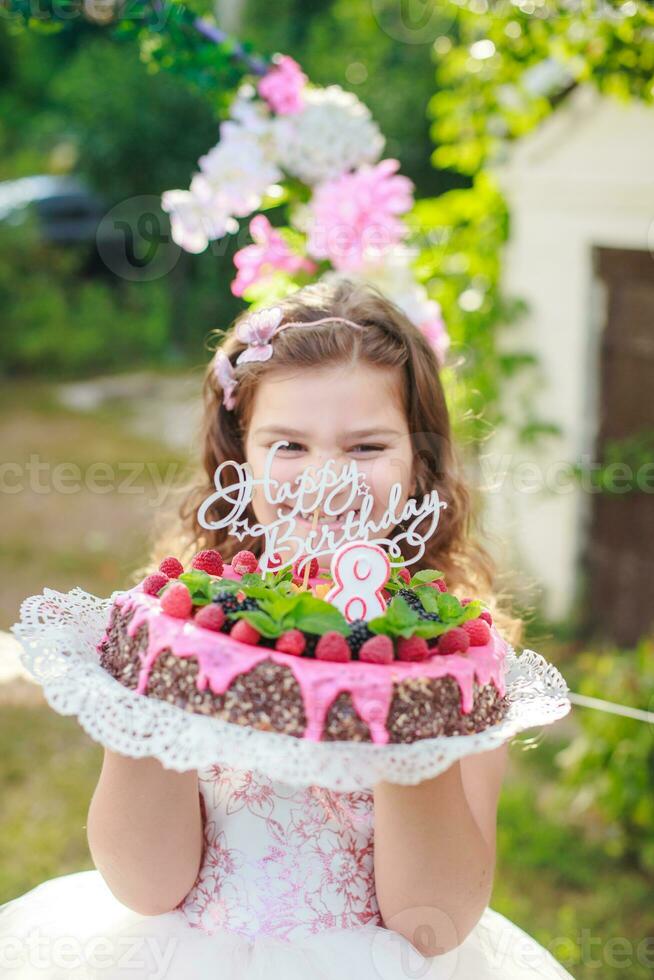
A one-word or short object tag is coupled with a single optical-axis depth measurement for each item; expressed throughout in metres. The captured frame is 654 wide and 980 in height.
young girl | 1.62
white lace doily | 1.33
